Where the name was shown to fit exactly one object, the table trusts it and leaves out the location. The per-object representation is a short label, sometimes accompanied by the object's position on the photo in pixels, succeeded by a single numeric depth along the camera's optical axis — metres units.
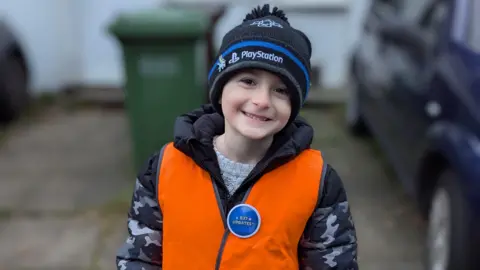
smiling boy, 1.83
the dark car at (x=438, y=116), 3.36
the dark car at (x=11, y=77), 6.98
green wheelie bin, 4.96
